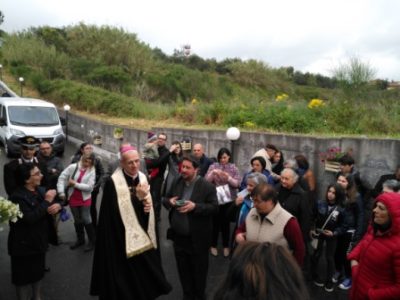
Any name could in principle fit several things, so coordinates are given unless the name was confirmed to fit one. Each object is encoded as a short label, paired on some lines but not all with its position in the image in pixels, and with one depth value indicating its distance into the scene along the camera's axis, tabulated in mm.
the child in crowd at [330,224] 5059
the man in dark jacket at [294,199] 4535
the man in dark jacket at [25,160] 4980
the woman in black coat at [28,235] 4176
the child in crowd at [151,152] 7000
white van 13836
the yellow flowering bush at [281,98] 12245
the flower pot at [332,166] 6506
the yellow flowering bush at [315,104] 9938
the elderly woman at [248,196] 4184
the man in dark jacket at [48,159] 6695
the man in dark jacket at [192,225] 4306
